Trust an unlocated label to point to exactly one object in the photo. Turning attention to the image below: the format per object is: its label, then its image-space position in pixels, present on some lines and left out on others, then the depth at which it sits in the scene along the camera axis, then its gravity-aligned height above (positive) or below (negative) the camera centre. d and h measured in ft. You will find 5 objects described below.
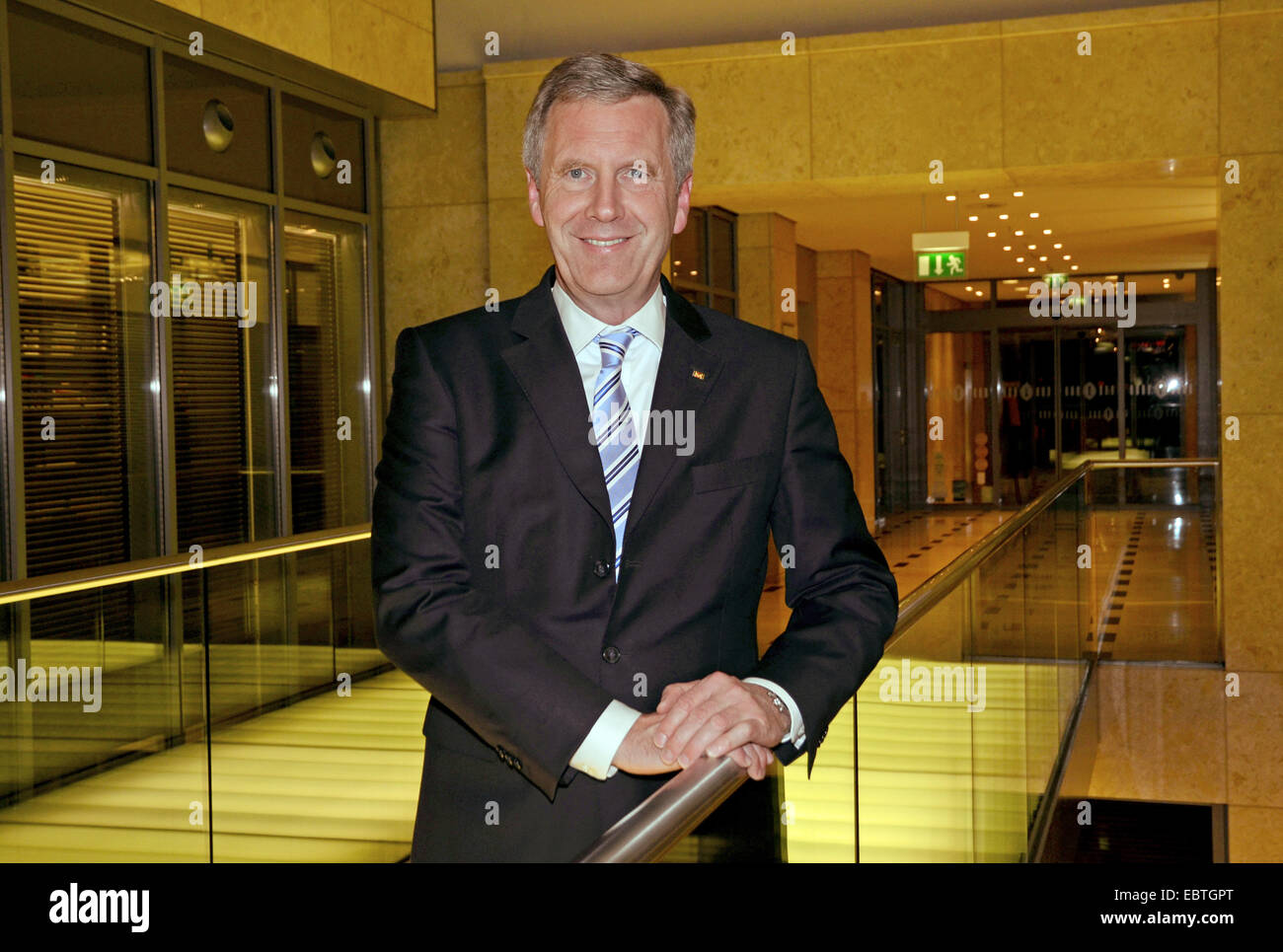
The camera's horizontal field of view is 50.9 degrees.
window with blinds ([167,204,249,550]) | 22.86 +1.02
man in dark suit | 4.97 -0.21
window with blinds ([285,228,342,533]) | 26.48 +1.55
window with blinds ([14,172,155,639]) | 19.48 +1.33
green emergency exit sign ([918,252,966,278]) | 42.50 +5.59
